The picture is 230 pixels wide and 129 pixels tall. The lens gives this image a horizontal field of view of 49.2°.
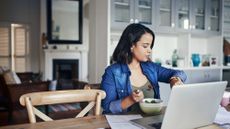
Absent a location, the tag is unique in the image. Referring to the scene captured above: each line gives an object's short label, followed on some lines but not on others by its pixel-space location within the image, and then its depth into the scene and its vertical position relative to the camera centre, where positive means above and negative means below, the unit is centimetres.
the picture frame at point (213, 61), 408 -20
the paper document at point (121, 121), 104 -32
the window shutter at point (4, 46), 659 +7
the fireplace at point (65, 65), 649 -42
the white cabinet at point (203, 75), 376 -41
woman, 148 -13
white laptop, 90 -22
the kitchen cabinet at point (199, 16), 370 +50
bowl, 123 -28
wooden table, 104 -32
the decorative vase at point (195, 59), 383 -16
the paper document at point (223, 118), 110 -33
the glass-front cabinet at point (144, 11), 333 +50
